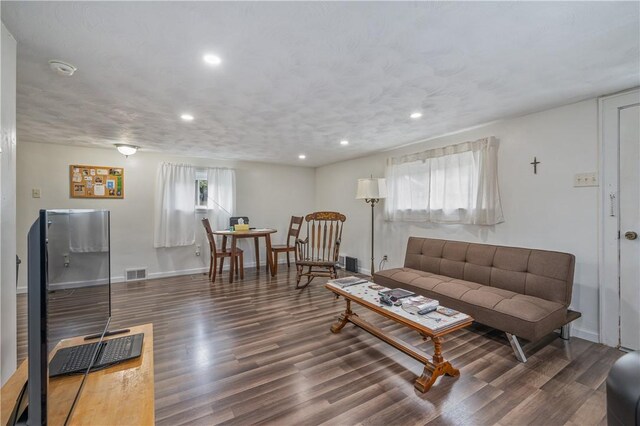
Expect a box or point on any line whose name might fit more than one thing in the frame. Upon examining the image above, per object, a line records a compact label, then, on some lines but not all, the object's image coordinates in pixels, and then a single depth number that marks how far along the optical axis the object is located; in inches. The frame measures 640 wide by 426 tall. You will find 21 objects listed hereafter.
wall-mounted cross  111.6
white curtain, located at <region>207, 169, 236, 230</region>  204.7
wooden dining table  175.8
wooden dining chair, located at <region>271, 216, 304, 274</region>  196.9
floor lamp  164.4
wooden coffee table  72.0
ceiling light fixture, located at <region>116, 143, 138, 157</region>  157.2
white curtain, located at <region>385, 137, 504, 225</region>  123.6
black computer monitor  26.7
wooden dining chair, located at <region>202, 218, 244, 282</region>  177.3
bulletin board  165.8
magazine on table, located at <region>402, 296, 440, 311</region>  82.9
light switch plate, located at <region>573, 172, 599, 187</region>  97.2
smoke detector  71.4
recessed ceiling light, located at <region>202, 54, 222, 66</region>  68.9
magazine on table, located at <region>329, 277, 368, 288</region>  111.0
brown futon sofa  86.1
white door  89.4
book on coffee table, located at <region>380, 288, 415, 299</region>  92.8
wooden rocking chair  163.5
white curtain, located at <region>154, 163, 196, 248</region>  185.9
